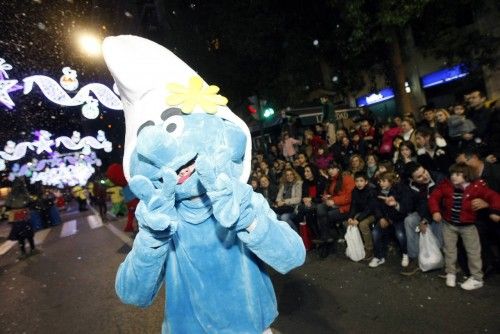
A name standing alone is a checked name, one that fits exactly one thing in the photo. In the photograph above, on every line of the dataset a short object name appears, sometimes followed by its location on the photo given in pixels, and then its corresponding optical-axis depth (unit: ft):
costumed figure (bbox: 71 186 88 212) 85.66
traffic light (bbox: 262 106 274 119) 35.18
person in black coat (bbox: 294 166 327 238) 22.40
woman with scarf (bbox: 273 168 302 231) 23.58
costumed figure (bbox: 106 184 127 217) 50.98
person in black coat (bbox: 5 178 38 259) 34.81
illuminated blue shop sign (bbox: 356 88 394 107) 60.29
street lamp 23.18
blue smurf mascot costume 5.13
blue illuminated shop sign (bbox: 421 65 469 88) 47.50
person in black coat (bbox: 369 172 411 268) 17.05
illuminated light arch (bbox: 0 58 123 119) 21.44
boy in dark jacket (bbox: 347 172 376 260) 19.02
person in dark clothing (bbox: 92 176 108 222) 54.65
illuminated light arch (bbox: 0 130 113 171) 39.99
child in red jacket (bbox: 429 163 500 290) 13.79
